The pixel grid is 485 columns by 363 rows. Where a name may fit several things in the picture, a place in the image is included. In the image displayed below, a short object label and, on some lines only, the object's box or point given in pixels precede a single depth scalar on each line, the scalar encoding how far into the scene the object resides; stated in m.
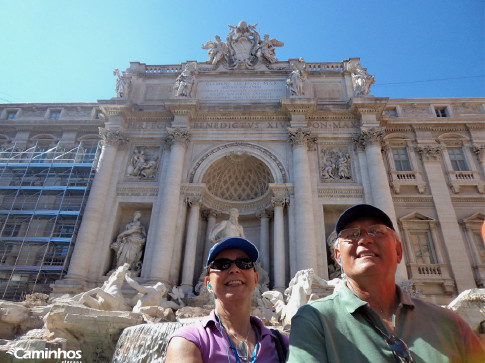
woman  1.92
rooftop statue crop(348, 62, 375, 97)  17.42
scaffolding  15.12
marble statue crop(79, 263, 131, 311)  9.69
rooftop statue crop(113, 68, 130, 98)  18.09
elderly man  1.62
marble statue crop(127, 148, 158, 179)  16.84
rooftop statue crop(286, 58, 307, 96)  17.50
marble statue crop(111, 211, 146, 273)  14.53
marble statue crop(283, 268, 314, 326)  8.81
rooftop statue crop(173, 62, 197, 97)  17.77
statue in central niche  13.52
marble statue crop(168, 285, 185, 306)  12.40
